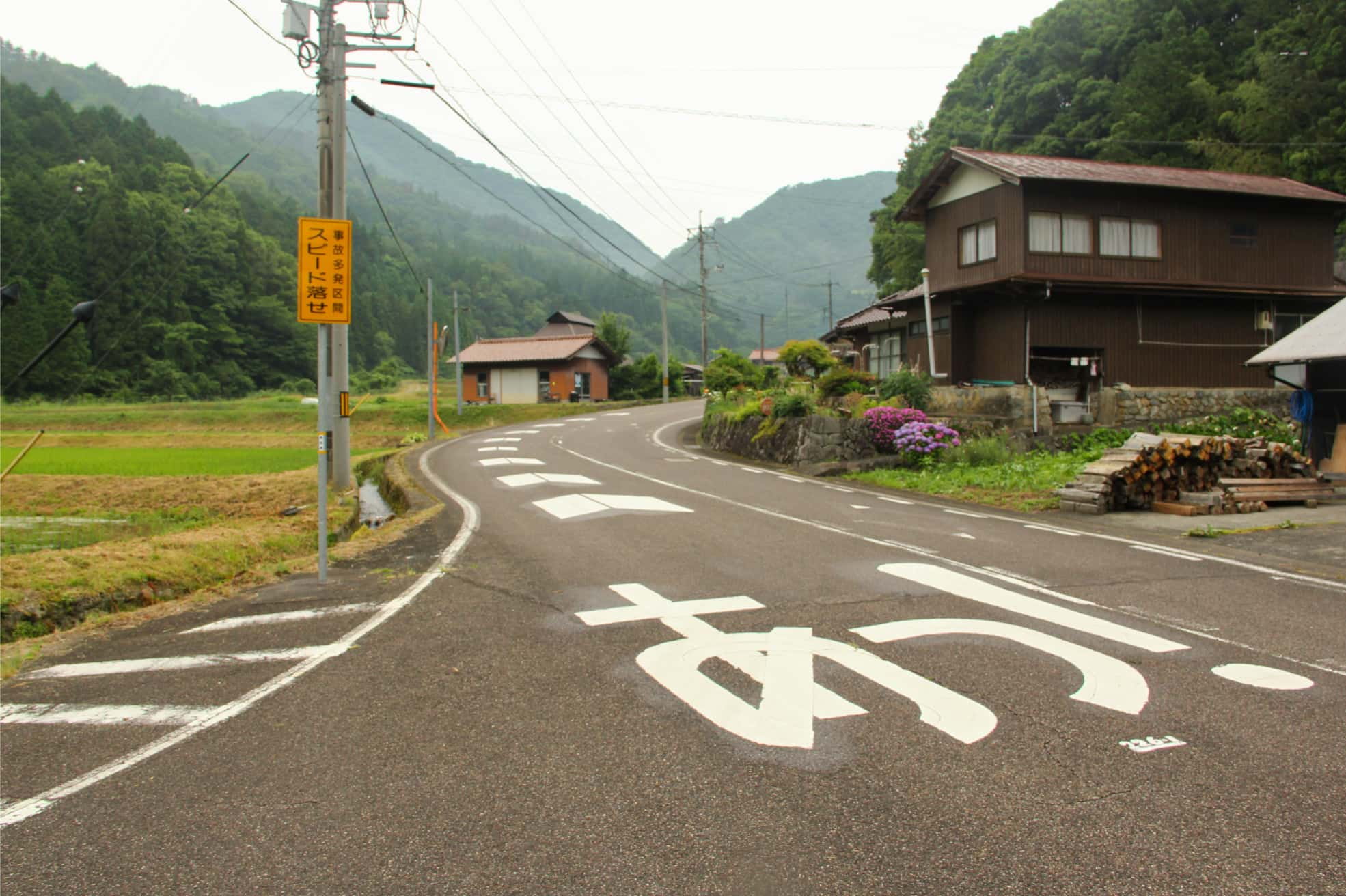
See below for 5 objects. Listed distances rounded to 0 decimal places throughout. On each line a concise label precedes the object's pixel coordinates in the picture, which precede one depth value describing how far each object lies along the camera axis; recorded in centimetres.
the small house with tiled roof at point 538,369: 5531
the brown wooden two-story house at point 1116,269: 2117
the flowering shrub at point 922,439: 1809
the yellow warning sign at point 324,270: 771
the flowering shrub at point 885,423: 1900
